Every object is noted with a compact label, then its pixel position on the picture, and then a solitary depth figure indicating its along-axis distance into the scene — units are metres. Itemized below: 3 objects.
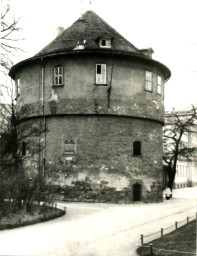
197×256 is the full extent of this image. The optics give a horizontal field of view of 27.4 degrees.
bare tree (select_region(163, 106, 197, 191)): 34.50
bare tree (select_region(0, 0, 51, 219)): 13.46
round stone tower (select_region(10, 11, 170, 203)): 24.64
